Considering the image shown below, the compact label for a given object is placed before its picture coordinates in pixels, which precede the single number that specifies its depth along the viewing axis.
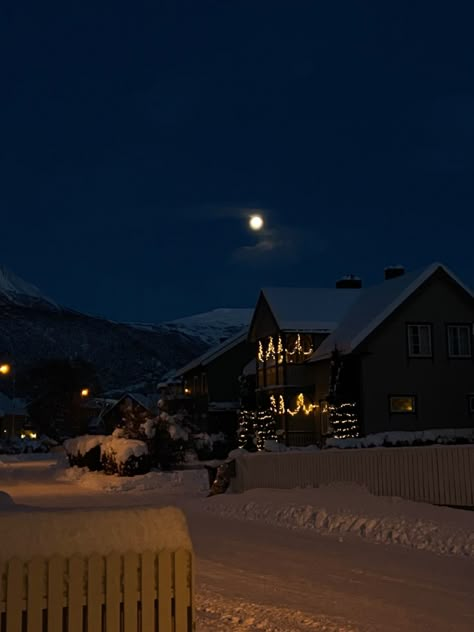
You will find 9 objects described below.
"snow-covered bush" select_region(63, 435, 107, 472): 38.99
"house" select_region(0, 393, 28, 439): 127.81
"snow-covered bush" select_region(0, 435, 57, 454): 83.80
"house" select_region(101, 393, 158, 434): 107.19
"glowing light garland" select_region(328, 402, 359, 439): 36.94
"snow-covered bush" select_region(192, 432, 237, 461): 41.38
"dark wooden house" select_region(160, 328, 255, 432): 58.56
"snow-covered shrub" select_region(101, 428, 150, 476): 34.22
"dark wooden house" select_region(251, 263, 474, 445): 36.91
